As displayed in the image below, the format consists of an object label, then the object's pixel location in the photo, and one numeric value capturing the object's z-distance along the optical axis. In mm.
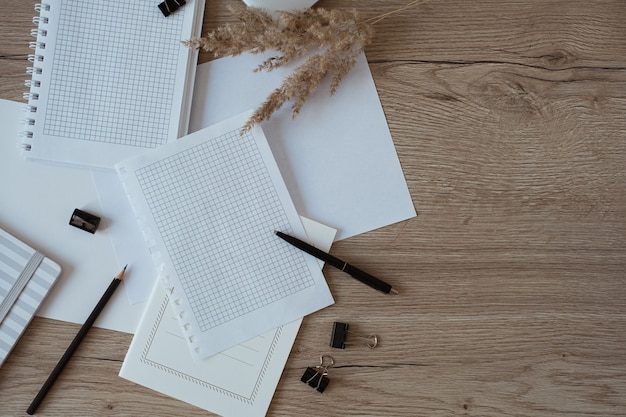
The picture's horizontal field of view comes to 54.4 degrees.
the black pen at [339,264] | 979
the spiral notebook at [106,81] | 981
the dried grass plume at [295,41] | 946
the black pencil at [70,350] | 973
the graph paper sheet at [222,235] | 986
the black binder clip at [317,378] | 993
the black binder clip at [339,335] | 994
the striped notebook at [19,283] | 971
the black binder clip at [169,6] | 982
